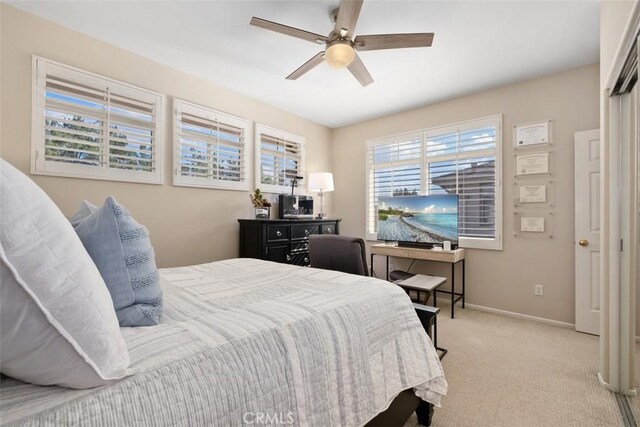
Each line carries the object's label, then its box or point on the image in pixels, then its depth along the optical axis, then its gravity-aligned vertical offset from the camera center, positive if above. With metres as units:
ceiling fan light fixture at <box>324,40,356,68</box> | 2.11 +1.21
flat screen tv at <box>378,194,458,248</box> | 3.55 -0.06
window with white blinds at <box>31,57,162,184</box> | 2.31 +0.77
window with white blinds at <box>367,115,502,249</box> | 3.54 +0.63
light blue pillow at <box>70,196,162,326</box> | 0.90 -0.16
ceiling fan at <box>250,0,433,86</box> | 1.96 +1.29
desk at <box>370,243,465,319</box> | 3.36 -0.49
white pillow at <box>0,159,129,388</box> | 0.54 -0.18
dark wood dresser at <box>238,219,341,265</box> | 3.31 -0.30
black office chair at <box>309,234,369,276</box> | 2.39 -0.34
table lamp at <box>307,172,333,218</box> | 4.25 +0.48
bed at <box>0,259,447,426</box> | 0.63 -0.42
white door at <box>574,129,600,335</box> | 2.83 -0.14
